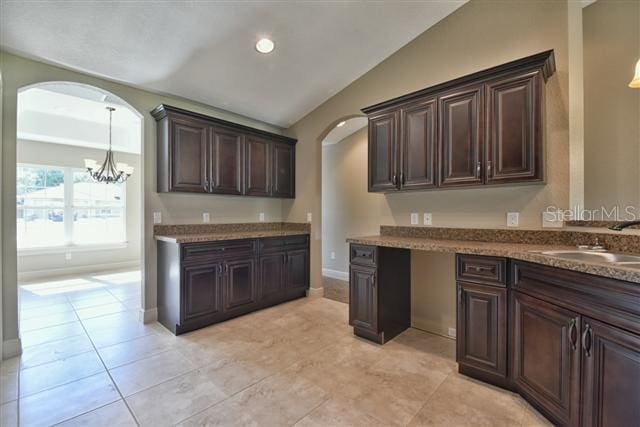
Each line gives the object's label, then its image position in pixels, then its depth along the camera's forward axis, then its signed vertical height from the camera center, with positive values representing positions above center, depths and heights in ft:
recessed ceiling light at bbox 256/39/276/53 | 9.59 +5.76
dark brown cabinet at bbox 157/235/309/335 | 9.87 -2.47
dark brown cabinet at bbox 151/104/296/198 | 10.63 +2.46
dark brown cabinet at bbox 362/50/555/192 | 7.29 +2.42
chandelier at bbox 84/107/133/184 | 16.78 +2.74
